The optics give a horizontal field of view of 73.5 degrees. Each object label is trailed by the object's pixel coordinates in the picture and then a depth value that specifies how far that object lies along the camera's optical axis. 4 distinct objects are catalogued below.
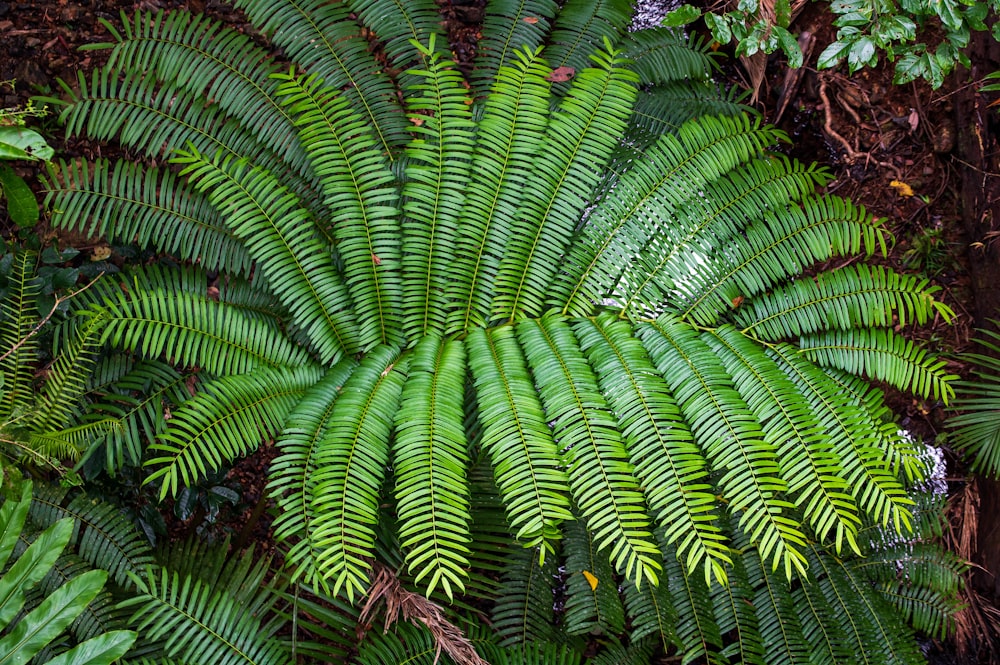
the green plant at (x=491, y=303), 2.08
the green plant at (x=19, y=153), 2.53
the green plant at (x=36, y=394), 2.28
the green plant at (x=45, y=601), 1.87
